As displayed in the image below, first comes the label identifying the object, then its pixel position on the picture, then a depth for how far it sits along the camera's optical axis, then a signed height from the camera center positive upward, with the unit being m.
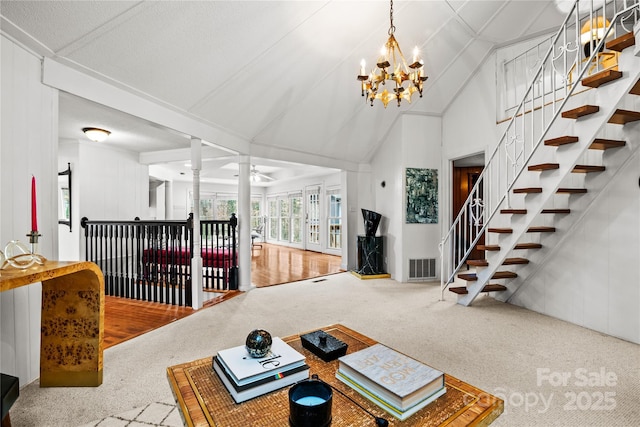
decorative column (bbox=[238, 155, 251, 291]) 4.61 -0.15
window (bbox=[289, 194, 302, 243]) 10.14 -0.15
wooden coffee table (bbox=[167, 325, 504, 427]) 0.96 -0.64
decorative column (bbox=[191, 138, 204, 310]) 3.79 -0.30
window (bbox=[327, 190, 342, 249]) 8.66 -0.19
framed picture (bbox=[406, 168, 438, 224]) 5.14 +0.26
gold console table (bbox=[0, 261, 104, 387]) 2.08 -0.78
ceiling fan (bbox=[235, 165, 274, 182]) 8.76 +1.07
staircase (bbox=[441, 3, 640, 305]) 2.48 +0.41
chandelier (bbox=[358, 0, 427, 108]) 2.63 +1.23
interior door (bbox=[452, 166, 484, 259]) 6.58 +0.59
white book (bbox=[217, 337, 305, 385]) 1.09 -0.56
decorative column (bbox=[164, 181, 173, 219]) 8.45 +0.39
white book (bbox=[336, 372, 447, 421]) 0.98 -0.62
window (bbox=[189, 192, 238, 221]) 10.90 +0.29
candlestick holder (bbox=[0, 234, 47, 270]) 1.65 -0.23
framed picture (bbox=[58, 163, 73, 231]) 4.94 +0.27
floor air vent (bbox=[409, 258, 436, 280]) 5.20 -0.95
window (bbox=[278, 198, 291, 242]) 10.73 -0.22
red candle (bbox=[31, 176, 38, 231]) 1.70 +0.02
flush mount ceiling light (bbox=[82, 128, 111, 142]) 4.26 +1.10
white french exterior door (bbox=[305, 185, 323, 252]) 9.20 -0.20
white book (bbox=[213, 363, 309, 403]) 1.05 -0.61
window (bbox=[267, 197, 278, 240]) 11.33 -0.18
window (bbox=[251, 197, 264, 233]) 11.74 -0.01
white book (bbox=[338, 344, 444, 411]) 1.01 -0.57
